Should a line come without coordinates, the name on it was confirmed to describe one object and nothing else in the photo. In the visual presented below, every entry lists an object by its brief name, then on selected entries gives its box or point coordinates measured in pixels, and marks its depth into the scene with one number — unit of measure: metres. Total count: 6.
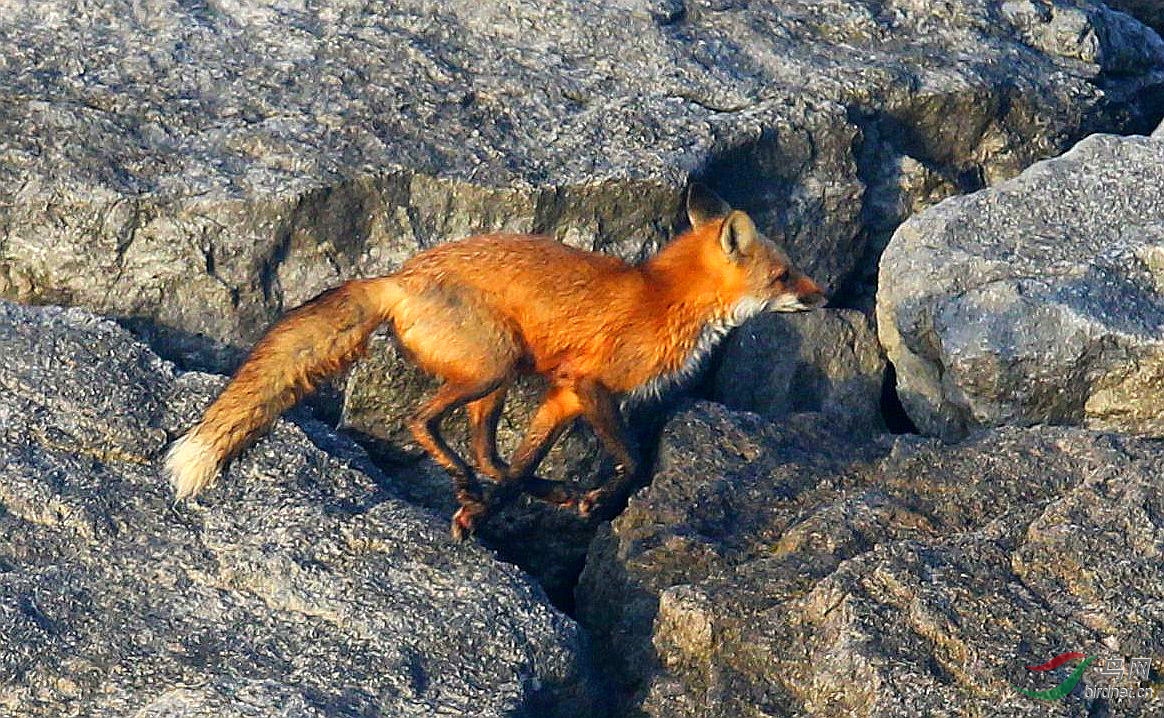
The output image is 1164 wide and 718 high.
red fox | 14.10
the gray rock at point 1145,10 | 24.37
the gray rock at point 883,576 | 11.42
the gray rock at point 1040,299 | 15.71
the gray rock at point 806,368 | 17.84
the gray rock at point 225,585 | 11.26
